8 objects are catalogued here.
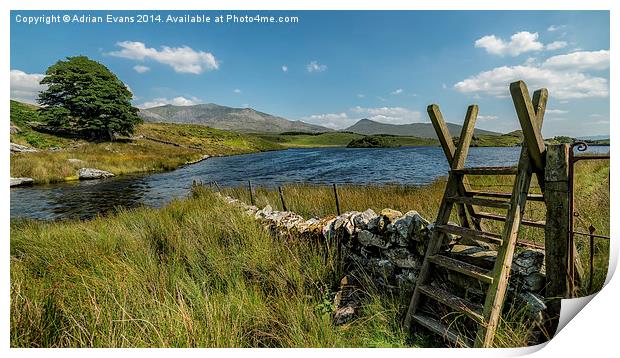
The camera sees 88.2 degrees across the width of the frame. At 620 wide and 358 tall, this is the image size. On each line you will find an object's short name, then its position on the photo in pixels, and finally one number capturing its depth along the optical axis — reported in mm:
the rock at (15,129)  25981
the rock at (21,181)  17378
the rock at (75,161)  22778
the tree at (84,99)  29828
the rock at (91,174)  21344
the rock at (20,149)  22902
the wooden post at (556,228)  2555
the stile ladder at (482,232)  2527
